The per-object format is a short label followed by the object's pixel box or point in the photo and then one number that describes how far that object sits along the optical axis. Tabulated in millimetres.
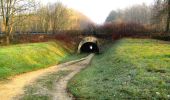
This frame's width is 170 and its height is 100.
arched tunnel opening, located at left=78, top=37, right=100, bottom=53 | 40214
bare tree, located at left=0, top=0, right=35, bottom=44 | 34348
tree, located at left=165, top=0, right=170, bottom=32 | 37479
